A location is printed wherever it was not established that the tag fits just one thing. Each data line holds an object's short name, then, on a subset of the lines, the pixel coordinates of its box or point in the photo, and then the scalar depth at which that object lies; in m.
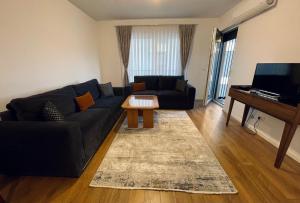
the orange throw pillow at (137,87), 4.38
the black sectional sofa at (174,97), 3.94
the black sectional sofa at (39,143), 1.42
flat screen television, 1.84
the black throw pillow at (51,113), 1.80
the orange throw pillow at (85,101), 2.67
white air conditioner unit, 2.47
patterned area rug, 1.54
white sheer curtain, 4.66
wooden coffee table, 2.71
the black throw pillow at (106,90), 3.74
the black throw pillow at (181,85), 4.07
